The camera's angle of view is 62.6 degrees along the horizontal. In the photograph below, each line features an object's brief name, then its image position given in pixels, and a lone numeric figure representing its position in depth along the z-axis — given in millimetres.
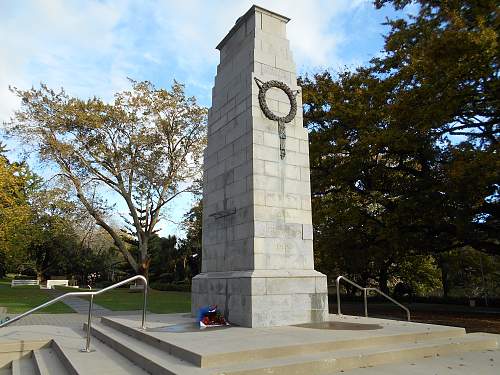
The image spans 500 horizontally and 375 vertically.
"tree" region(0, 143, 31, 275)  26641
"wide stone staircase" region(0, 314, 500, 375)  5262
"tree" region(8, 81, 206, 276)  26547
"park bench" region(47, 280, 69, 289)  38631
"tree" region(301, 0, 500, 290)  13219
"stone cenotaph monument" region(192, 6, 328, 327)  8500
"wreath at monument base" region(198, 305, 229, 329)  8165
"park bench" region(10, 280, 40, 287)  38219
